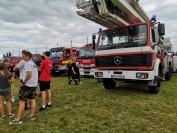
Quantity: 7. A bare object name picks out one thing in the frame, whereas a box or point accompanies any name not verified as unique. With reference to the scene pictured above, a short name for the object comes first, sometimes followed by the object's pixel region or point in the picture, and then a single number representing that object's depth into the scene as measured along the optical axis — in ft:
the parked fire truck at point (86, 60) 27.97
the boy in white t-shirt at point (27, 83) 10.28
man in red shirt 12.50
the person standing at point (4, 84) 11.00
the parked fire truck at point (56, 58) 33.26
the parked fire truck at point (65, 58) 33.07
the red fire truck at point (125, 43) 15.00
